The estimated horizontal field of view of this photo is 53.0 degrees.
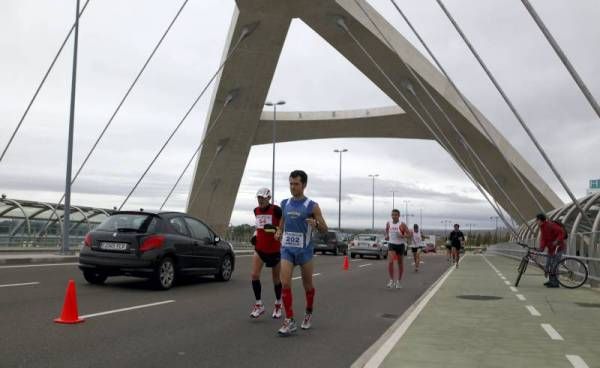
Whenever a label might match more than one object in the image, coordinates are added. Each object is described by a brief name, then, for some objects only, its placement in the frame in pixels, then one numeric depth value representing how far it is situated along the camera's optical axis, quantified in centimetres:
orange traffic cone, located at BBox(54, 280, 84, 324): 683
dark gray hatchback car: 1039
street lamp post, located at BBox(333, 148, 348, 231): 5695
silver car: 3031
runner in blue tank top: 668
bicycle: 1305
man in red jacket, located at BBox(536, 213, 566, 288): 1314
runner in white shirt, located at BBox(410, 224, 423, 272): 2011
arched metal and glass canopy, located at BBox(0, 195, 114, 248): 2481
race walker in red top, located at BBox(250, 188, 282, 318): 758
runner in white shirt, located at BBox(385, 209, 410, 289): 1315
